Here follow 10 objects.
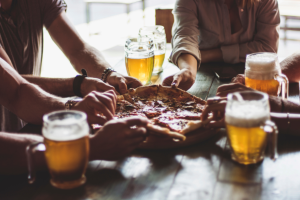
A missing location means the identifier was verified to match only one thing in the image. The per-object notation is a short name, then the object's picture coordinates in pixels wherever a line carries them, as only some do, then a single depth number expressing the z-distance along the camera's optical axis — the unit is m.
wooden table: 0.81
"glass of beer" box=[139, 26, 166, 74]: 1.87
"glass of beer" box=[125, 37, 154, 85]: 1.63
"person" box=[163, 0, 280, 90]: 2.07
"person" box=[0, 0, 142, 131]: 2.02
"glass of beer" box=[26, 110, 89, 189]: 0.78
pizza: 1.07
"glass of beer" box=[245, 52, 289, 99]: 1.19
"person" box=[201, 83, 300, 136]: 1.05
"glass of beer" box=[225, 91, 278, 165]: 0.85
